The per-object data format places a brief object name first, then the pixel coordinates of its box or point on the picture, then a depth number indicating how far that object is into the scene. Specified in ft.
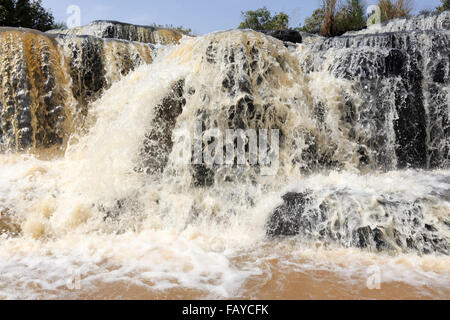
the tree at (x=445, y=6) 44.04
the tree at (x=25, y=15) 45.72
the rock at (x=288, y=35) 33.78
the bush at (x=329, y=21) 42.24
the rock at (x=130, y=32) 32.50
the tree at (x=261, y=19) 52.21
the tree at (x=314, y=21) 49.13
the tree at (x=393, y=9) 40.32
